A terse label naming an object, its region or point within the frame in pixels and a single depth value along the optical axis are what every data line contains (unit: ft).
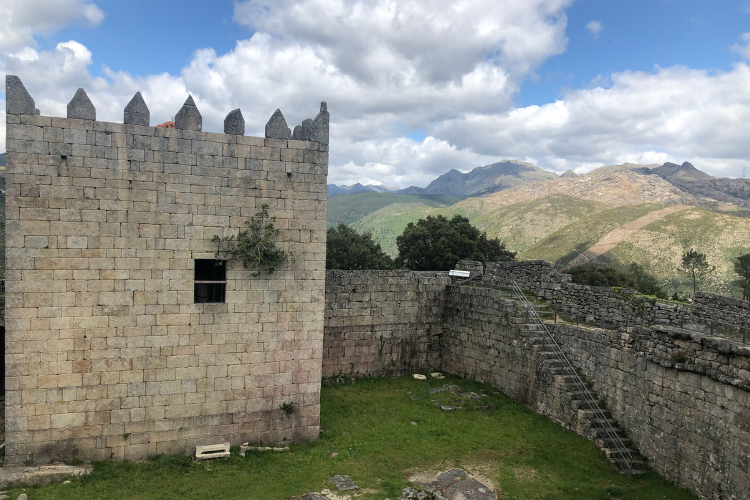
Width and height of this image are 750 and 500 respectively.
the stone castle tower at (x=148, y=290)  31.78
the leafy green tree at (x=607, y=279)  126.00
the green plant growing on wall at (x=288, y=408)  38.58
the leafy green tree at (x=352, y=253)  150.20
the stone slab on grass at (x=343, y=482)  32.30
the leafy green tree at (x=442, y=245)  136.77
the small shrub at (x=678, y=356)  34.18
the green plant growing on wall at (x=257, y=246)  36.19
